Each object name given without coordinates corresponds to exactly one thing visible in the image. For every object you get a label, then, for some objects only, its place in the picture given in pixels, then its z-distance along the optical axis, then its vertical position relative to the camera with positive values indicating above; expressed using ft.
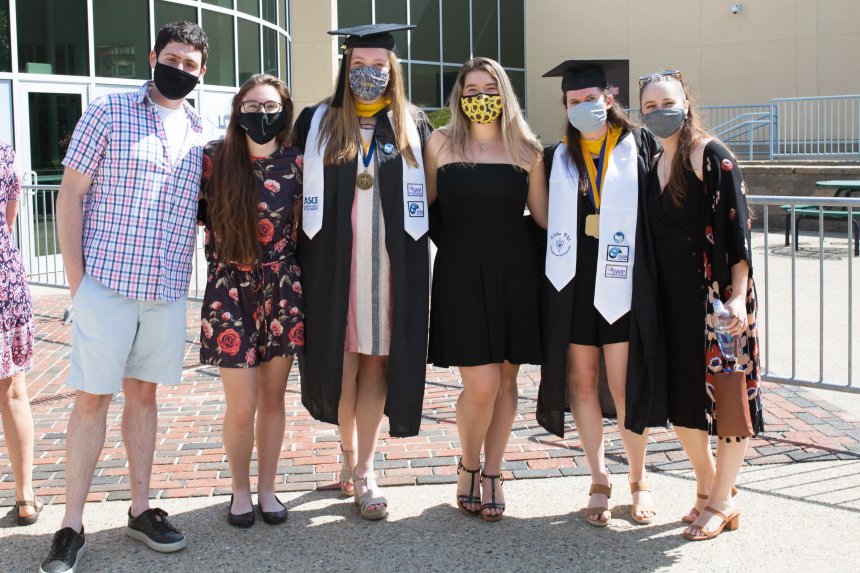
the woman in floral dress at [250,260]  13.38 -0.58
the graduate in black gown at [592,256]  13.58 -0.62
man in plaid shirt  12.74 -0.43
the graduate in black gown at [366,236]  13.88 -0.28
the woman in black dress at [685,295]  13.16 -1.18
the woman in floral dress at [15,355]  14.10 -1.99
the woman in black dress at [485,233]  13.87 -0.26
